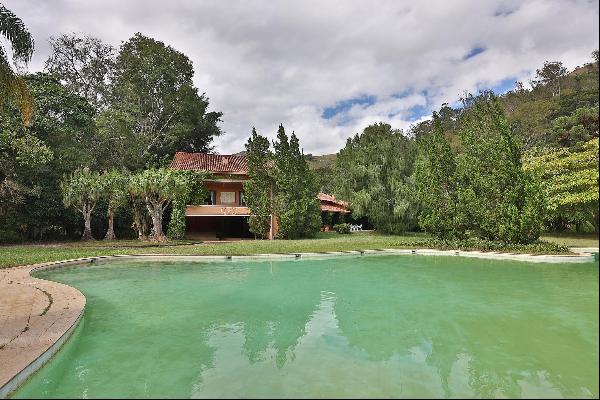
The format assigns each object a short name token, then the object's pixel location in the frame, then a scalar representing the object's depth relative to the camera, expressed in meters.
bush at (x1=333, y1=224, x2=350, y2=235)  34.57
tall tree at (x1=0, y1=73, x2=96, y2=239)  25.05
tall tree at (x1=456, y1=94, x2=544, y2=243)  18.64
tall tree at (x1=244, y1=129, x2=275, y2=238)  28.52
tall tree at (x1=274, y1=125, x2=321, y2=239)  28.05
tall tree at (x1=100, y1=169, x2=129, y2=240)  25.47
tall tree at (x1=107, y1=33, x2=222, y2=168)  36.81
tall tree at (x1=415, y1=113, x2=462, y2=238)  21.39
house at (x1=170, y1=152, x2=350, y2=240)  30.19
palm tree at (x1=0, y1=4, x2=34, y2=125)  9.16
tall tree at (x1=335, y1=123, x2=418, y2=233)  29.55
